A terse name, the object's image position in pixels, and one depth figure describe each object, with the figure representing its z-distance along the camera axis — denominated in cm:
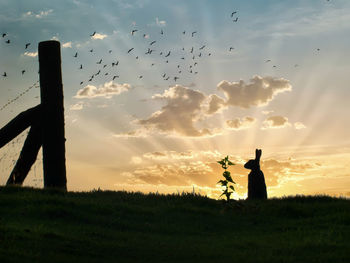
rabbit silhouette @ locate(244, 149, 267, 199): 2361
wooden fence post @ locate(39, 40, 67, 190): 1691
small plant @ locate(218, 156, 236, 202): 1922
